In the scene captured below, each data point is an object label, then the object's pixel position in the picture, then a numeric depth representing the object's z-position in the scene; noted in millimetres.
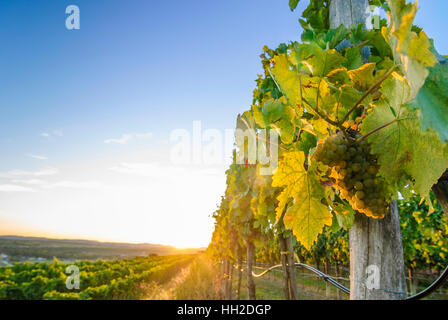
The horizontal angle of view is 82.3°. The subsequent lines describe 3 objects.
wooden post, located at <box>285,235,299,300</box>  3279
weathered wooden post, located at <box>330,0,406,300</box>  972
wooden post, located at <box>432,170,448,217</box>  797
